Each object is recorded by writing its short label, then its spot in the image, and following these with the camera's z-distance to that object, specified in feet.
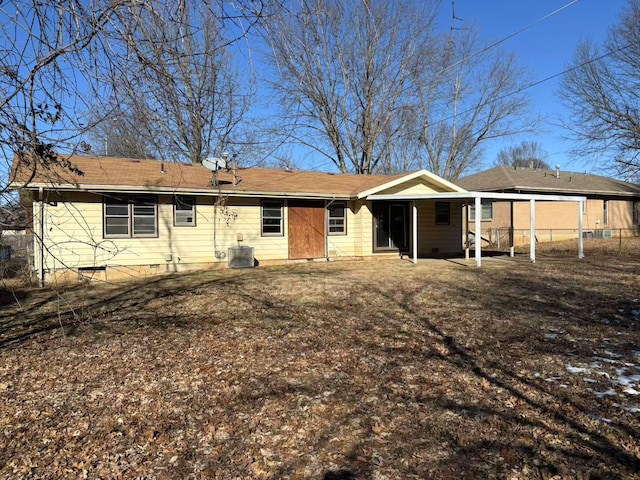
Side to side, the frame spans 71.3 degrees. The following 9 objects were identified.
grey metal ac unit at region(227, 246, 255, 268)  42.91
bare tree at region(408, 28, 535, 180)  92.73
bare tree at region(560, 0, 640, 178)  68.85
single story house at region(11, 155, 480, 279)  38.68
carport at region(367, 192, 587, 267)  43.80
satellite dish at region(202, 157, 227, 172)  43.57
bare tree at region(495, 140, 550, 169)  188.81
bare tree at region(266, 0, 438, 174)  77.30
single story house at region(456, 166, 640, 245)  78.23
